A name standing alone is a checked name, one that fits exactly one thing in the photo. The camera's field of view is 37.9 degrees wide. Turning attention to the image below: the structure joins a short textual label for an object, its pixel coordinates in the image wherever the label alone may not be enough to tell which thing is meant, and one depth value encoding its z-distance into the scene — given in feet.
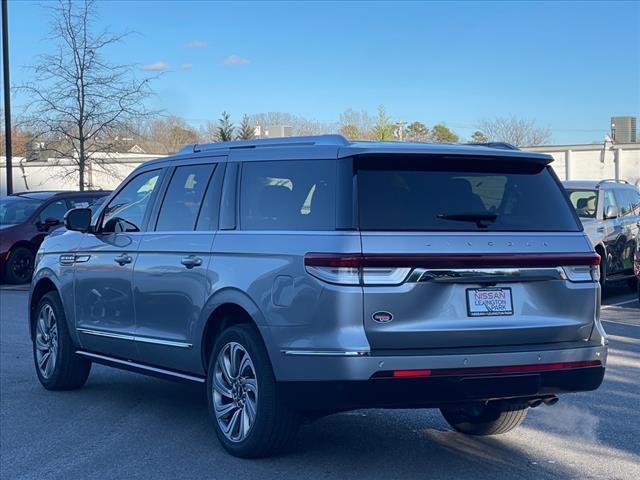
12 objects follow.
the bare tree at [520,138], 189.95
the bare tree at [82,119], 78.02
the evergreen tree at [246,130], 147.97
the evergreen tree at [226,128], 145.23
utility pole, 79.31
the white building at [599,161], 124.26
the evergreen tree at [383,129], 130.00
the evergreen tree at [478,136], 191.13
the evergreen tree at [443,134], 211.82
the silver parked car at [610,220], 48.58
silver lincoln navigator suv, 16.89
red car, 60.54
